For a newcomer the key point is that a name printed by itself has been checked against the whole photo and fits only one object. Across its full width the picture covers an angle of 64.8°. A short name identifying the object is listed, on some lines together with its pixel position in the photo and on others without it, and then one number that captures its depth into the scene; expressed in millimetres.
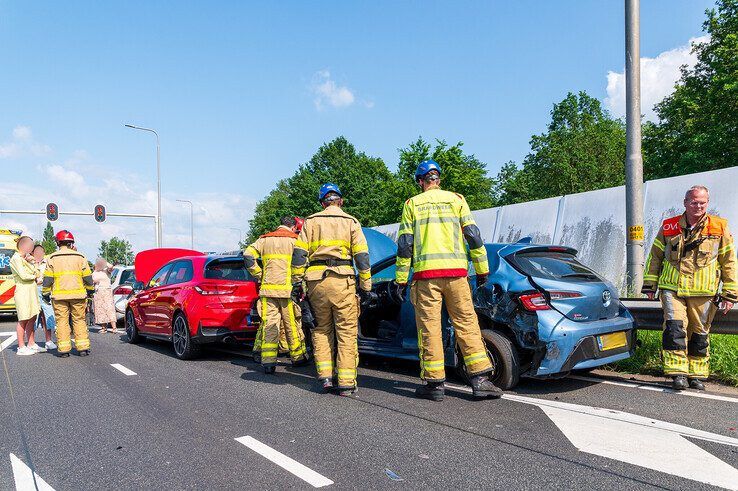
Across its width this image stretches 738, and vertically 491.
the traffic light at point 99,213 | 32594
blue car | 5176
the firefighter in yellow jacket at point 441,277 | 5137
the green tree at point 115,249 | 97362
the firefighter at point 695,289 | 5449
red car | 8078
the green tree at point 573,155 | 44250
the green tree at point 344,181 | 52125
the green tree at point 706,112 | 29078
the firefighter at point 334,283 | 5660
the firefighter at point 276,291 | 7051
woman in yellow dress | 9242
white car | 13399
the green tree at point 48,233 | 148300
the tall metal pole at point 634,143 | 7984
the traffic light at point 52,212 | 31562
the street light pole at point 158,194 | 33250
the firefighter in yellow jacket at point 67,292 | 8953
